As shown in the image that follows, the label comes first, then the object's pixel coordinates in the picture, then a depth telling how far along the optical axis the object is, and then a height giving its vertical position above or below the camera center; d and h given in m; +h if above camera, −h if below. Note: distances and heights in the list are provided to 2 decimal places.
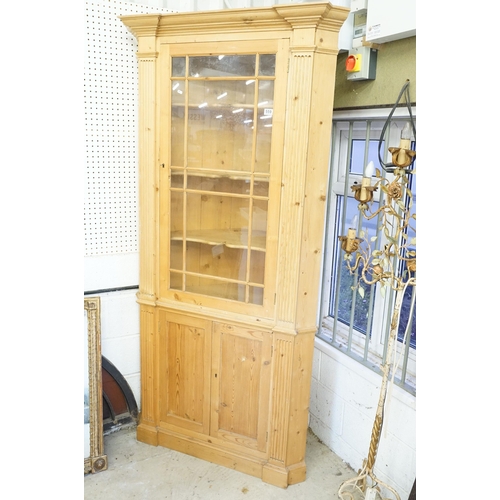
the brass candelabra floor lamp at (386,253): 1.74 -0.33
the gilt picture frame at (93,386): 2.44 -1.17
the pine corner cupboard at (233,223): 2.08 -0.29
